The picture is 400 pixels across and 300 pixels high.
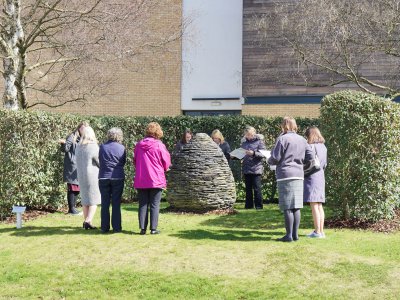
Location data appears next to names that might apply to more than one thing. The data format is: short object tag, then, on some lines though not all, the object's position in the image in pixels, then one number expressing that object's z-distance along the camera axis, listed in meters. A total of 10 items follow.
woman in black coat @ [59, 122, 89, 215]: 12.27
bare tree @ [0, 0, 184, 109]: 14.66
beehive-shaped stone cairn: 12.15
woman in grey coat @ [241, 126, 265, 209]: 13.27
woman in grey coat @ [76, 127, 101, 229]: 10.36
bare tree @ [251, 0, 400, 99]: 15.24
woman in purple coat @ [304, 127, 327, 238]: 9.54
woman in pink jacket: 9.67
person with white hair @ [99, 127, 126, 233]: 9.87
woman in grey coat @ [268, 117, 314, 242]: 9.11
